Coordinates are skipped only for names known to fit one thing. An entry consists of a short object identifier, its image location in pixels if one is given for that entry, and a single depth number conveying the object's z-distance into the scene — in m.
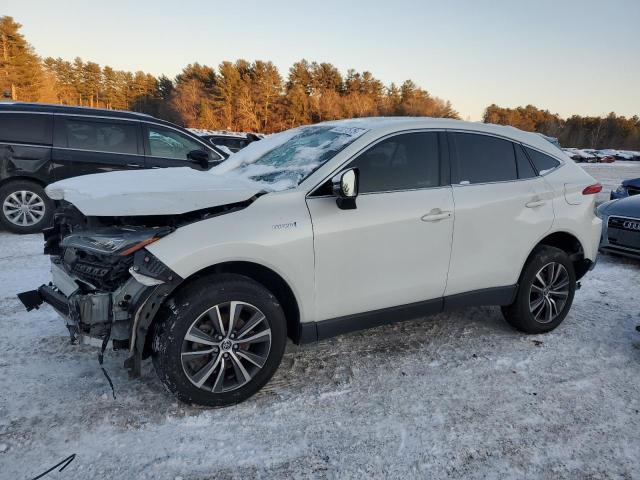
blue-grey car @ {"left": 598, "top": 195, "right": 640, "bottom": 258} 6.29
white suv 2.67
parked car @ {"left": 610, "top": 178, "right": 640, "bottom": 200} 8.54
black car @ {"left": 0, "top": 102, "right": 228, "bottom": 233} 6.79
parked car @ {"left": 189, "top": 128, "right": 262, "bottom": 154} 13.59
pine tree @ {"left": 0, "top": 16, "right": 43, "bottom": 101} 55.44
